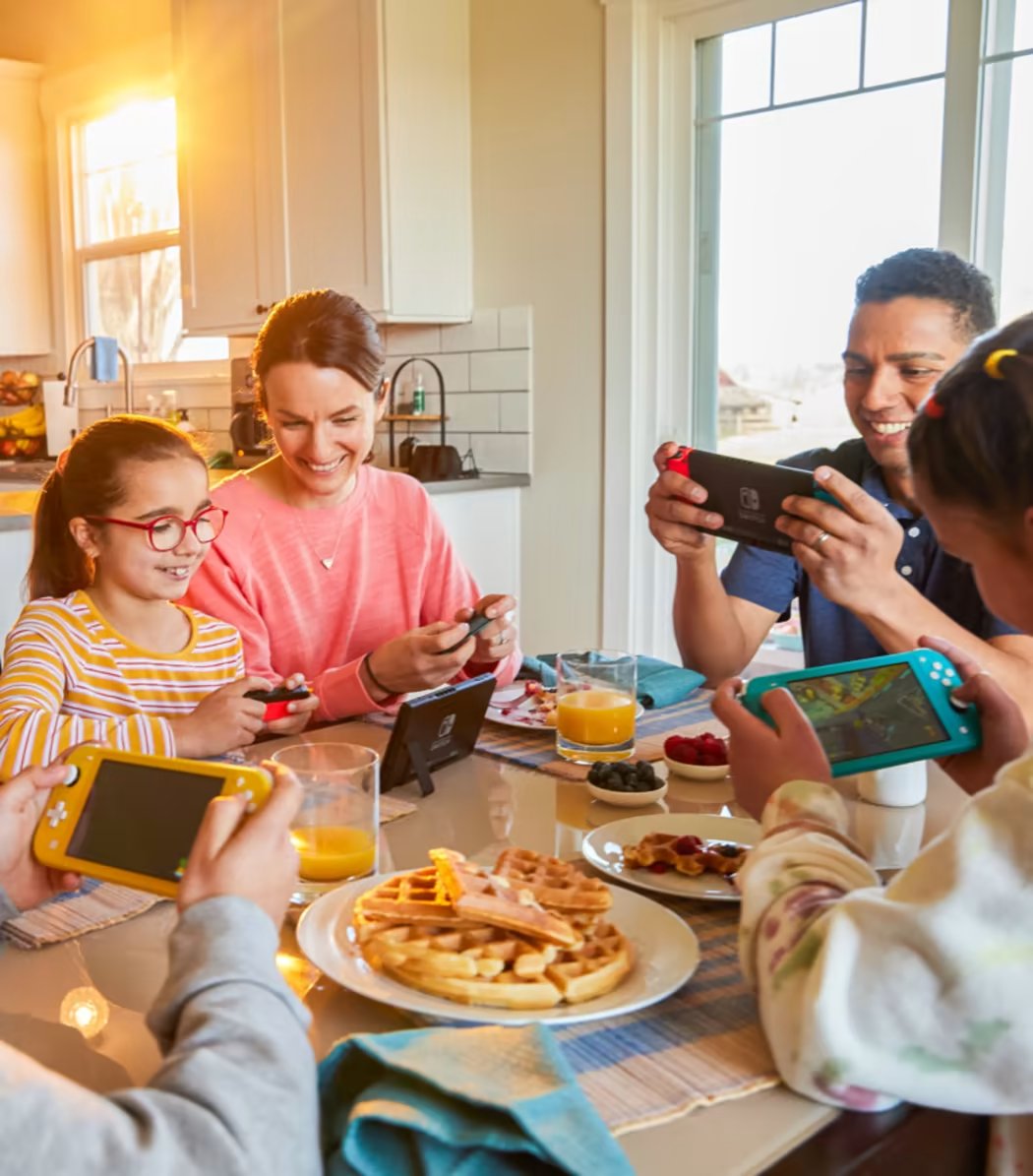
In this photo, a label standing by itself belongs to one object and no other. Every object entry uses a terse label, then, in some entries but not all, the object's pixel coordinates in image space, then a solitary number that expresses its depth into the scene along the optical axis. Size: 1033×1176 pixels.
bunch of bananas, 4.98
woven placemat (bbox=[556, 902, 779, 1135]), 0.76
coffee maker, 4.02
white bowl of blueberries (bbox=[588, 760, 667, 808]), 1.33
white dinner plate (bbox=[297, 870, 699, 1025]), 0.84
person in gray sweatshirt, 0.60
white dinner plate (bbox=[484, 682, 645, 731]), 1.66
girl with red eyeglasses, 1.54
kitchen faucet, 3.78
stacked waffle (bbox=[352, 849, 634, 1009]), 0.86
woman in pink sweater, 2.02
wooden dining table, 0.73
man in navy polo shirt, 1.62
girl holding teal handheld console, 0.73
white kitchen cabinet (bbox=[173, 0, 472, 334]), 3.52
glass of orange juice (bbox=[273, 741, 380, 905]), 1.09
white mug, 1.31
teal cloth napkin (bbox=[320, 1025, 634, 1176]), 0.67
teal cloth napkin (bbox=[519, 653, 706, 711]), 1.80
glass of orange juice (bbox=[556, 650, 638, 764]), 1.51
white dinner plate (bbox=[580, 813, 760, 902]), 1.08
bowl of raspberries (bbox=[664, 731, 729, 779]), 1.44
